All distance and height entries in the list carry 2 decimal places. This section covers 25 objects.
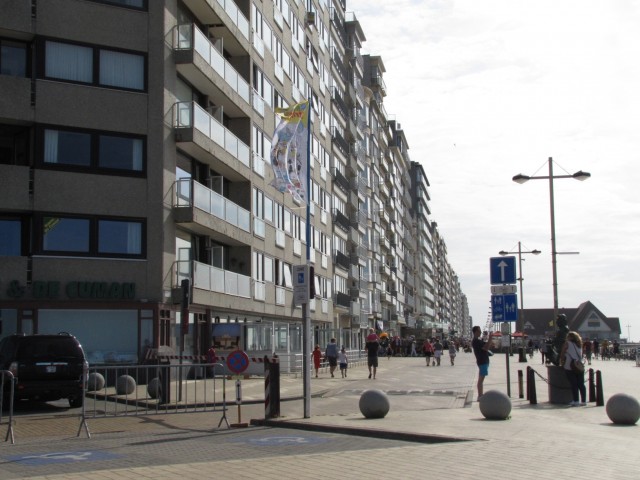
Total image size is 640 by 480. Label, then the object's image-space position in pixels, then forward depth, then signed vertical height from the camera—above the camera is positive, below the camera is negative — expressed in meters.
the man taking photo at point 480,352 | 18.86 -0.79
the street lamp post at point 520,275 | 50.20 +2.81
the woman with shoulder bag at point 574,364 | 18.16 -1.02
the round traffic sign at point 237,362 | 16.55 -0.85
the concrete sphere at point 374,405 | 15.34 -1.60
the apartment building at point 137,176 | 27.31 +5.22
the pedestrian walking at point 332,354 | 34.29 -1.48
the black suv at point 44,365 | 19.00 -1.03
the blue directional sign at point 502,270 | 20.27 +1.16
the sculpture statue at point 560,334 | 20.61 -0.42
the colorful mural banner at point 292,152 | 17.88 +3.57
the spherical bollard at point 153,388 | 19.45 -1.67
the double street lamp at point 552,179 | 25.77 +4.27
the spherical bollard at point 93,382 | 20.80 -1.64
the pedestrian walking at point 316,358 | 35.00 -1.67
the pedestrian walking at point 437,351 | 49.28 -1.95
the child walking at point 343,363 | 33.81 -1.81
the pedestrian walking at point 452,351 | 49.78 -1.98
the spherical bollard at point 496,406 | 14.75 -1.57
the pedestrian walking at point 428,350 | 48.70 -1.87
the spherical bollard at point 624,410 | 14.20 -1.60
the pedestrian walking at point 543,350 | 49.92 -1.96
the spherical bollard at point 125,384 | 19.98 -1.61
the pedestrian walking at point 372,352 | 32.84 -1.33
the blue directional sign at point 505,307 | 20.19 +0.26
